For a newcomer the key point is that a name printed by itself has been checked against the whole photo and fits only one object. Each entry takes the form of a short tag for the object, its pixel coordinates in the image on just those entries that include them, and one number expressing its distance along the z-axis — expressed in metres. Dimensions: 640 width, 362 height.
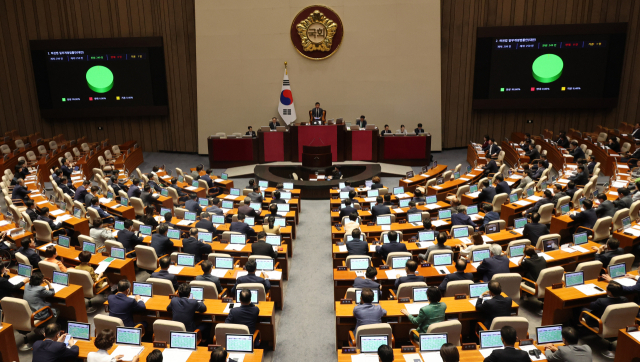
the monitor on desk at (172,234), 9.54
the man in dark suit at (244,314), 6.31
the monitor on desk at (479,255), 7.94
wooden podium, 16.72
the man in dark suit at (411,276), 6.93
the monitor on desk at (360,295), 6.61
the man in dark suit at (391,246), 8.31
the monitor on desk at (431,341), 5.55
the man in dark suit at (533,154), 15.88
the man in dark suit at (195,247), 8.68
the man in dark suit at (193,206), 11.41
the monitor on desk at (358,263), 7.86
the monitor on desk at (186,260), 8.13
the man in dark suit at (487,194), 11.73
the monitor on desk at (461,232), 9.15
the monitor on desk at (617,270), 7.12
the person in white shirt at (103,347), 5.26
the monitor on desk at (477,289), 6.72
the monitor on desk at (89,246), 8.73
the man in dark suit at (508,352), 4.95
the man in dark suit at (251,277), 7.22
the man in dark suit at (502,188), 11.86
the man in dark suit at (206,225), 9.91
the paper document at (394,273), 7.54
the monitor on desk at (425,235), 9.05
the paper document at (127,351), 5.49
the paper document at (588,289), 6.77
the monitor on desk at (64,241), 9.20
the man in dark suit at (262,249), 8.41
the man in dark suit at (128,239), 9.23
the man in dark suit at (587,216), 9.33
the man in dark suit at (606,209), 9.57
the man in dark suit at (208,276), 7.21
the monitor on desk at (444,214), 10.47
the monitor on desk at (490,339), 5.63
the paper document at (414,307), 6.40
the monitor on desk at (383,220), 10.16
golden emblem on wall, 18.95
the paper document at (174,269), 7.85
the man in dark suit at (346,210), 10.68
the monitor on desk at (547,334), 5.61
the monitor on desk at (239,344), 5.65
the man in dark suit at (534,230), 8.85
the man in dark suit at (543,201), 10.21
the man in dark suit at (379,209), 10.70
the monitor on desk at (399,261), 7.83
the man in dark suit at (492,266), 7.39
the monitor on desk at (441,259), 7.88
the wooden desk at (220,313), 6.60
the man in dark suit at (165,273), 7.30
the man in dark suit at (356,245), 8.45
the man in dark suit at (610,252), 7.60
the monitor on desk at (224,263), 8.05
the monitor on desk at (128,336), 5.73
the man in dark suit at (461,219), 9.66
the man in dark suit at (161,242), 8.96
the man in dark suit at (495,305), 6.19
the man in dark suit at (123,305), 6.57
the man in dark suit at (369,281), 6.90
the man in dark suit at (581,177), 12.50
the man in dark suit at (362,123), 18.75
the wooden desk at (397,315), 6.41
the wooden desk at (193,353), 5.52
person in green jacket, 6.10
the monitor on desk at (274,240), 9.12
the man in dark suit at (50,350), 5.41
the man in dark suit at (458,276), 6.94
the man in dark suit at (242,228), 9.80
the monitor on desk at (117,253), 8.59
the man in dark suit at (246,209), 10.88
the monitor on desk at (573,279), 7.00
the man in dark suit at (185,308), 6.42
